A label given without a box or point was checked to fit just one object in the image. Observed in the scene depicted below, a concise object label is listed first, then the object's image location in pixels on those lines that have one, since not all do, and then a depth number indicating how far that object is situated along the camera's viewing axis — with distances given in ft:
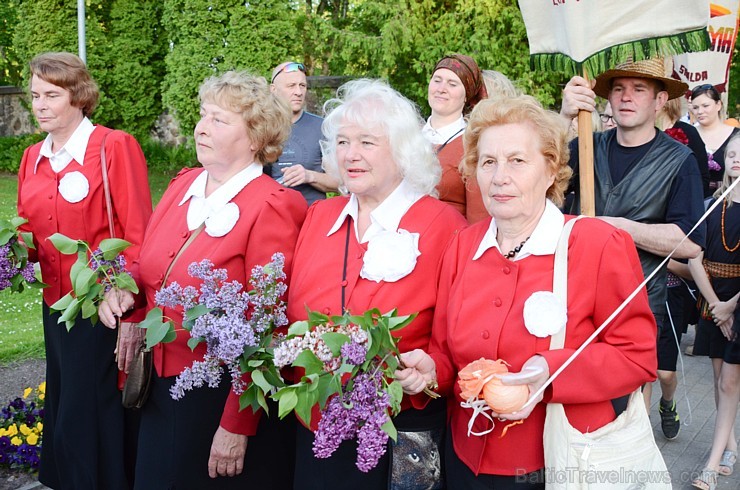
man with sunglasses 15.75
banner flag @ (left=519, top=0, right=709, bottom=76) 9.68
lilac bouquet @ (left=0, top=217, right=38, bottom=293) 11.18
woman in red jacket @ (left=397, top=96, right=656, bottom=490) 7.70
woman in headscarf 12.48
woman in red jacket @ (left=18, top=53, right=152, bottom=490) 12.32
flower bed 14.65
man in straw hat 10.77
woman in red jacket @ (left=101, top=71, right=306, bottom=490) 9.96
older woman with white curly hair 8.96
